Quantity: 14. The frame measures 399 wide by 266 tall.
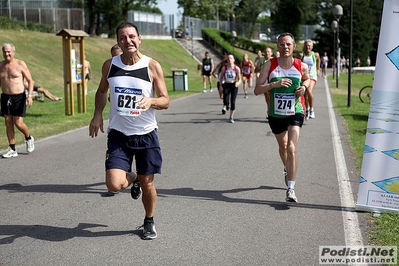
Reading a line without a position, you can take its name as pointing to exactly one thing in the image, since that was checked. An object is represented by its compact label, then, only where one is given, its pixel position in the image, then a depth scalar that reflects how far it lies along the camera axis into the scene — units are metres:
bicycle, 24.78
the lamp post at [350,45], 21.22
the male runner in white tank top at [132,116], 5.74
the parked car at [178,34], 69.62
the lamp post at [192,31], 67.06
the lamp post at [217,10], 87.21
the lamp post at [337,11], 27.06
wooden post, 18.08
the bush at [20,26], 40.72
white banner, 6.68
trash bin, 30.41
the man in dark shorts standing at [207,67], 29.00
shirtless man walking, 10.84
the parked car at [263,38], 90.72
